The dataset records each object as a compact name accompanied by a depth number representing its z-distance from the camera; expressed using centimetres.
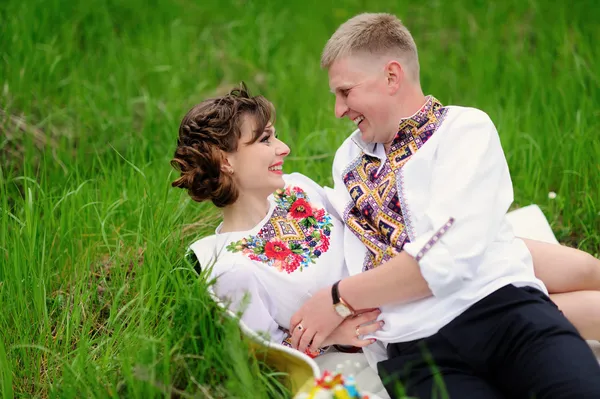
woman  262
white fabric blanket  259
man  233
